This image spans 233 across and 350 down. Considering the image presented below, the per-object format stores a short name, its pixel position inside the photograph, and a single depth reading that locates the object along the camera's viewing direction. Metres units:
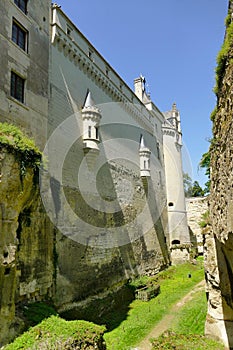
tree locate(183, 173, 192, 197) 51.38
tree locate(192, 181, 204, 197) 46.89
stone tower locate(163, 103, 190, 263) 27.39
